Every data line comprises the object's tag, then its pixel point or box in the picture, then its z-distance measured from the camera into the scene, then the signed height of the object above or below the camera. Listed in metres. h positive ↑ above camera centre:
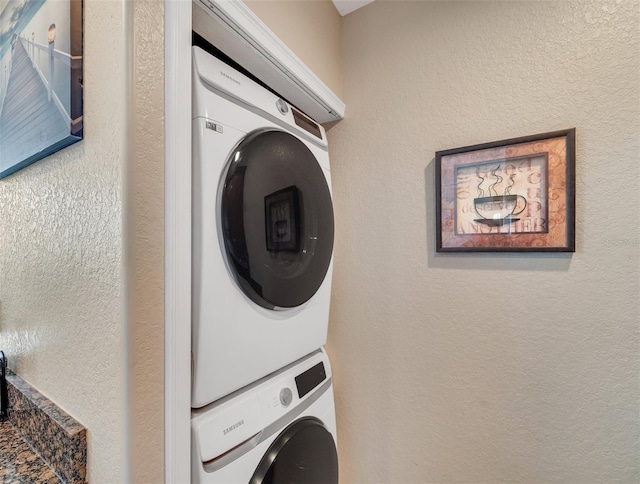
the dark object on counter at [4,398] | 0.88 -0.52
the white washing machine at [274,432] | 0.63 -0.54
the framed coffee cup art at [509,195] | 0.90 +0.17
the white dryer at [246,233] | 0.62 +0.02
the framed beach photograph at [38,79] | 0.59 +0.42
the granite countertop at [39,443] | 0.58 -0.50
